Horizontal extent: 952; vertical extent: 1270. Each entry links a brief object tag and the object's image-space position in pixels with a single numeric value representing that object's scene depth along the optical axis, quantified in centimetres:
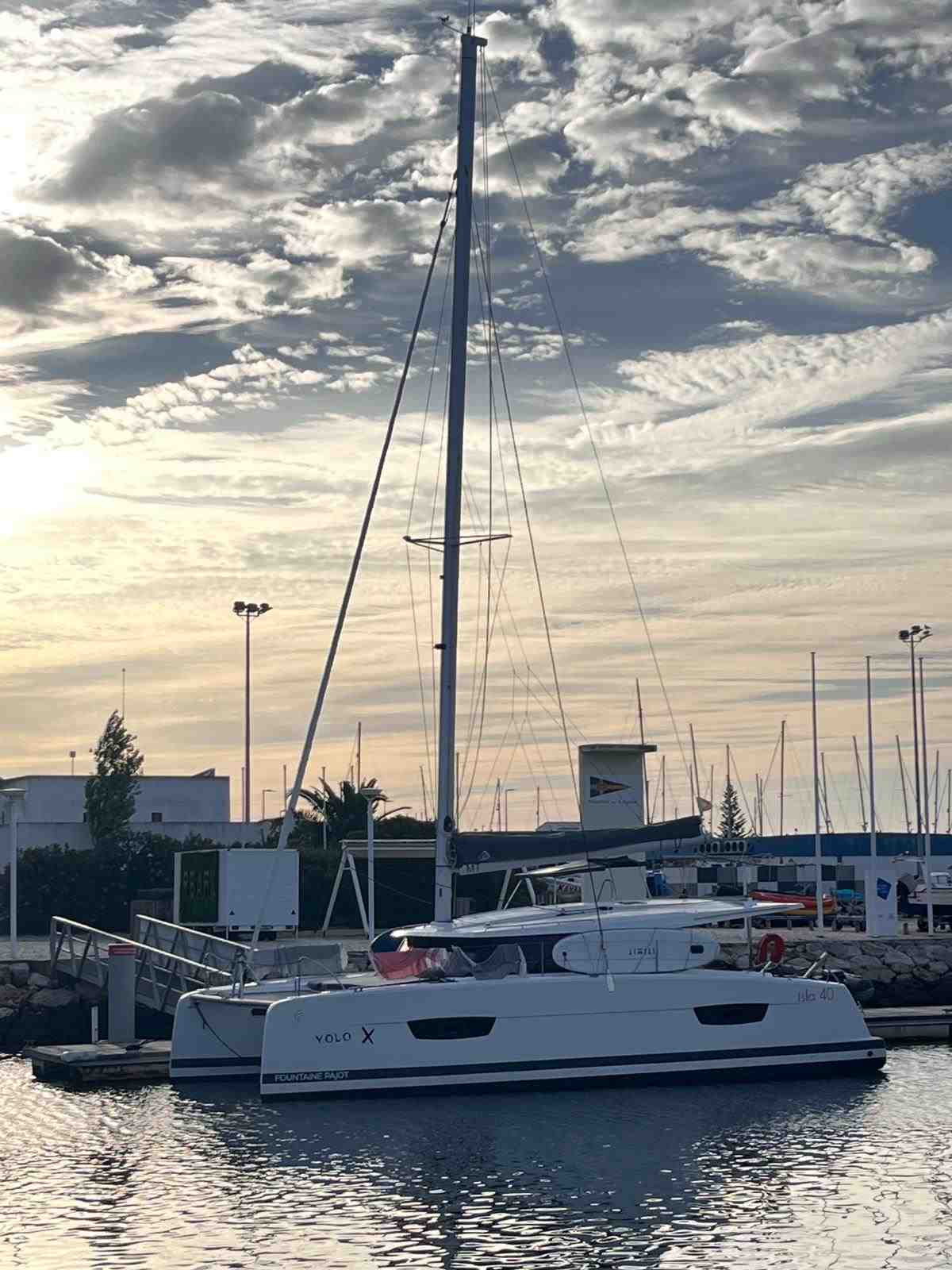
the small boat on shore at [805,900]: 6028
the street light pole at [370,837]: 3566
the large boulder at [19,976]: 3800
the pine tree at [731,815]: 11781
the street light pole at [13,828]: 4091
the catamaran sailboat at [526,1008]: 2750
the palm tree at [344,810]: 6366
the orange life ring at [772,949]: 3150
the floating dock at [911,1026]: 3475
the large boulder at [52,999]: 3744
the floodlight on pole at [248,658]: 6738
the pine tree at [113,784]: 6819
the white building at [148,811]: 6875
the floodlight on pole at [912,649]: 6250
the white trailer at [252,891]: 3628
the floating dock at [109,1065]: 2995
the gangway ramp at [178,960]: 3265
